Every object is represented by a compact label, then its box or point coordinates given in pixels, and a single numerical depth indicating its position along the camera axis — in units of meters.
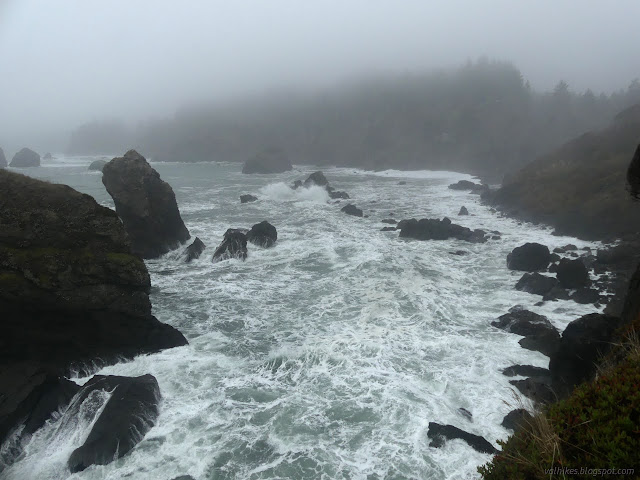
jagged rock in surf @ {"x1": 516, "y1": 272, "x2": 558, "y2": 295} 23.11
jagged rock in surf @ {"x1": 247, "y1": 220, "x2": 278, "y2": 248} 33.06
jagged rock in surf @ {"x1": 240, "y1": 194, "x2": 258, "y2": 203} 55.88
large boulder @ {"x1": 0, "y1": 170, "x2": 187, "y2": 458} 13.40
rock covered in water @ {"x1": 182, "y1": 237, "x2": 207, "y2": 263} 29.42
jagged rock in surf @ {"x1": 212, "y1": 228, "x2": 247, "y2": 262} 29.66
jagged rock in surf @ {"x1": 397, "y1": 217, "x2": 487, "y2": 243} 35.72
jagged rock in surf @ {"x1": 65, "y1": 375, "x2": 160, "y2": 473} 11.31
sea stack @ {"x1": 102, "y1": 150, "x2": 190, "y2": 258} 28.89
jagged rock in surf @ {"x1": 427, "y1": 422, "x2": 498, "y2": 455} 11.60
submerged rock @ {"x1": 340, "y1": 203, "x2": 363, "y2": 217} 46.38
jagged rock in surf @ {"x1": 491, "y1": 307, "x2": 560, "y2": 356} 16.84
